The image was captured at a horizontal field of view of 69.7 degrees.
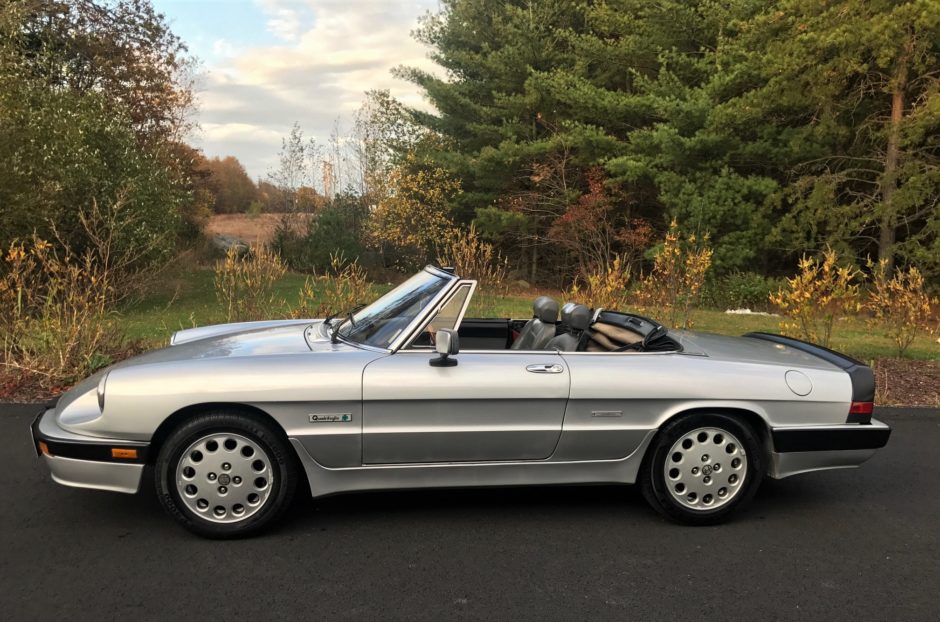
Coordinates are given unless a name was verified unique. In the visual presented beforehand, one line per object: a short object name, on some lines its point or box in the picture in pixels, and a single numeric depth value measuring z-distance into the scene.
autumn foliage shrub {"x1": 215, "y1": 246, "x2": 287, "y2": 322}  8.34
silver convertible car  3.26
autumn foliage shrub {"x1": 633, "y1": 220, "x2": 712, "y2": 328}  8.35
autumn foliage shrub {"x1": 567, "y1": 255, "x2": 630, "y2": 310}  8.65
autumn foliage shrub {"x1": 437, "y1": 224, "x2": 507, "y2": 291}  9.32
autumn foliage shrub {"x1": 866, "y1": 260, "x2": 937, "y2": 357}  8.30
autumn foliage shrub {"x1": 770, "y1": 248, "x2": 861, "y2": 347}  7.48
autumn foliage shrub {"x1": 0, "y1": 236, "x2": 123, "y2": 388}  6.81
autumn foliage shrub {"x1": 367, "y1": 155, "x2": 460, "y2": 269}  26.70
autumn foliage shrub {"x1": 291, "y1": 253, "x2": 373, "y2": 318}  8.67
